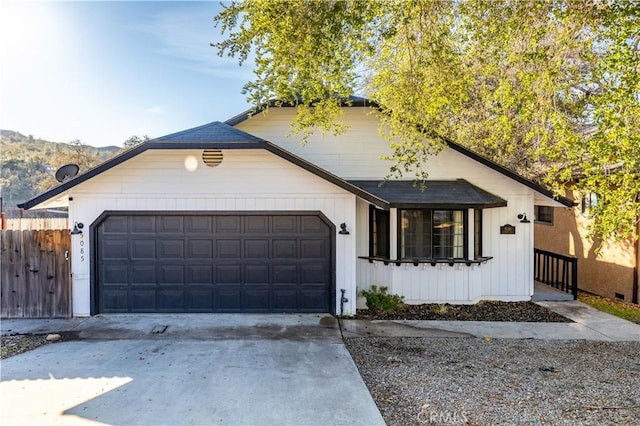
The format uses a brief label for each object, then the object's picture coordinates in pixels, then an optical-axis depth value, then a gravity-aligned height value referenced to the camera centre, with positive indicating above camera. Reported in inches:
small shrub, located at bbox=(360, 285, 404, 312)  328.8 -81.2
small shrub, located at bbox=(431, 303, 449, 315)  320.8 -88.1
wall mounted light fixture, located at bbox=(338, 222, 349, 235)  312.8 -14.9
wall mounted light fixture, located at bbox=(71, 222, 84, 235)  305.6 -12.9
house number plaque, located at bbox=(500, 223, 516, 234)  359.3 -17.8
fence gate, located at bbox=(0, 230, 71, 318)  296.8 -50.9
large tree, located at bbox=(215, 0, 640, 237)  202.2 +107.4
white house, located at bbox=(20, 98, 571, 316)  307.3 -14.8
